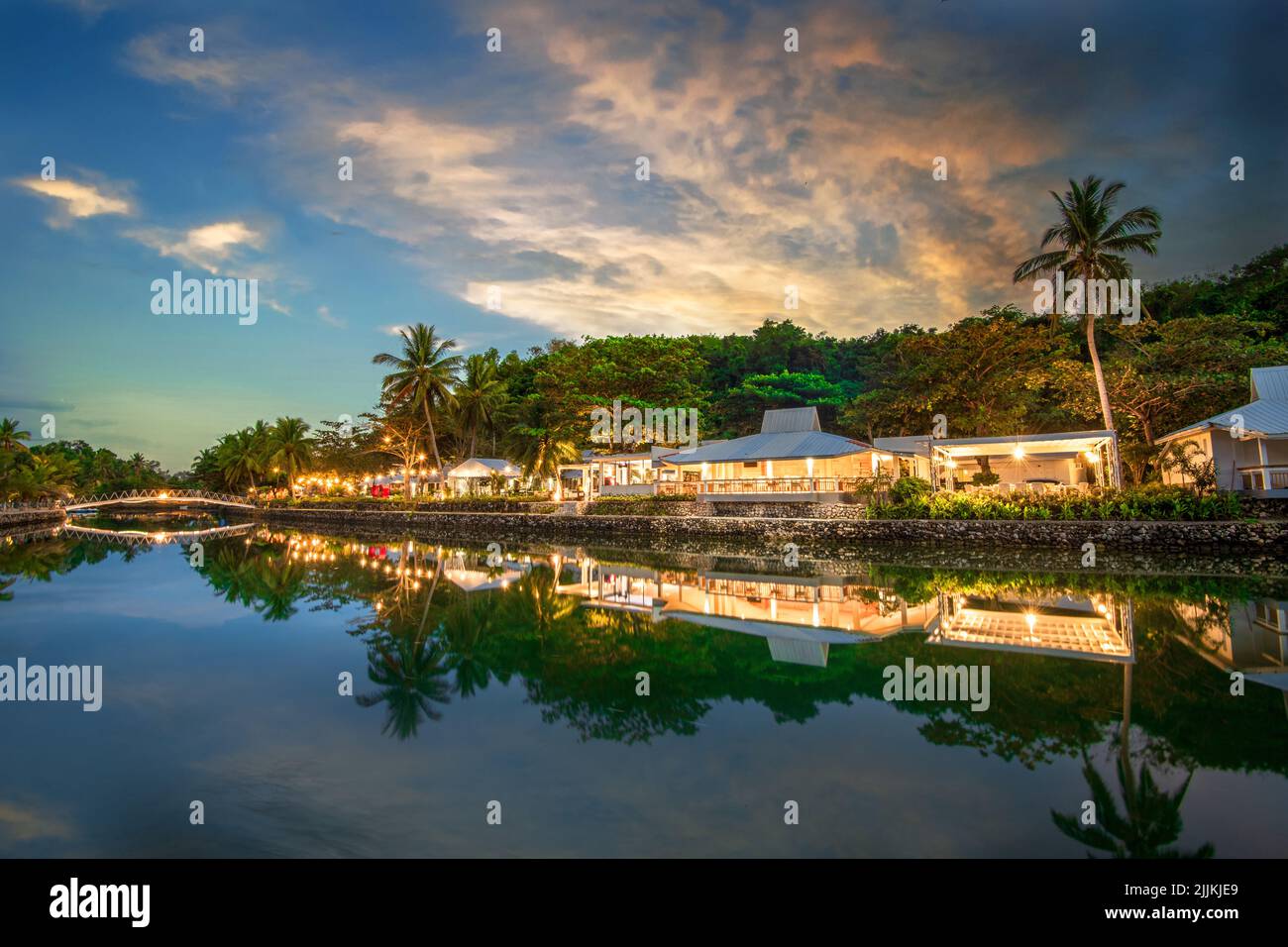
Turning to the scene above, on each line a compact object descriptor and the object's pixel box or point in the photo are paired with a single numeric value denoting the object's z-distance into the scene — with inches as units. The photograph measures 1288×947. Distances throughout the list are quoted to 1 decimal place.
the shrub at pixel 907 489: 806.5
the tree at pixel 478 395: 1681.8
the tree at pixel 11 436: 1740.9
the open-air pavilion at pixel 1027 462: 816.9
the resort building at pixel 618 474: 1178.6
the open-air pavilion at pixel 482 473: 1459.2
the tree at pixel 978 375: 1070.4
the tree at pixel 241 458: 2315.6
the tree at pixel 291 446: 2046.0
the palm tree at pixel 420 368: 1430.9
